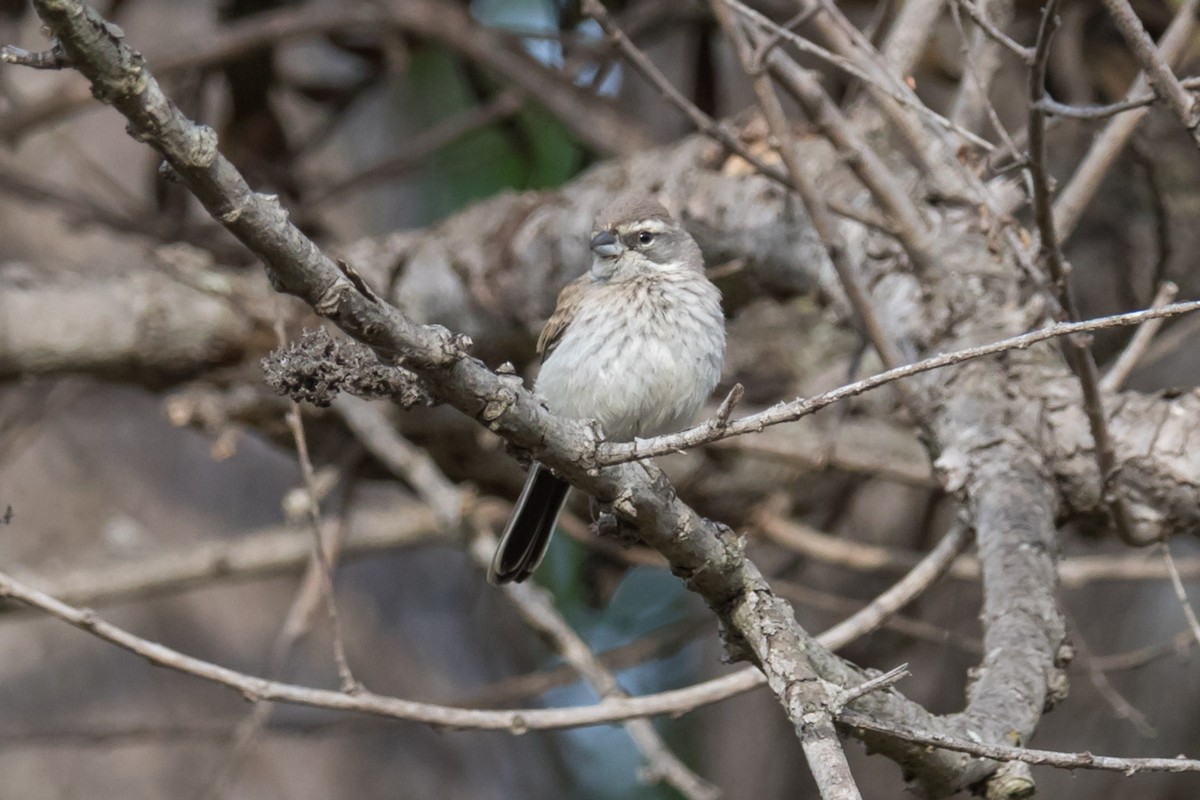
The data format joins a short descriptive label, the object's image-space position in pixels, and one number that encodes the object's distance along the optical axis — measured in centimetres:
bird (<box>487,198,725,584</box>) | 659
